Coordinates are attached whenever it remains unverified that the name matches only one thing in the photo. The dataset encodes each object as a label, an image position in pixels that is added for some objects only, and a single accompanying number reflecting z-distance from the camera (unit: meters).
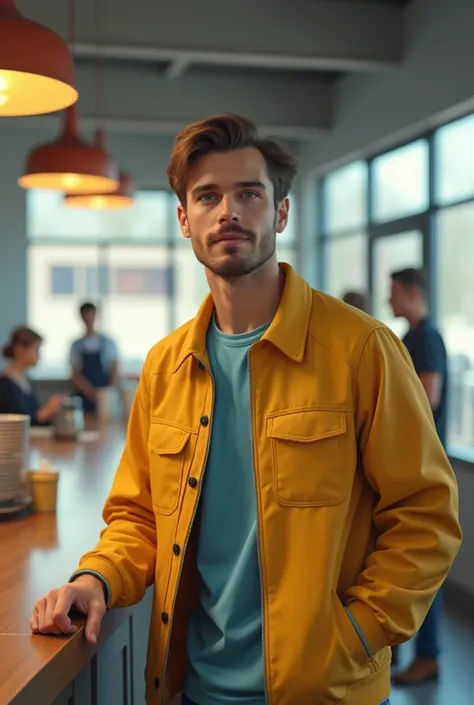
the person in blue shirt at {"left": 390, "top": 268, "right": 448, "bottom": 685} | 3.86
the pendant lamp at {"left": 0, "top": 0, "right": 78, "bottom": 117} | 2.04
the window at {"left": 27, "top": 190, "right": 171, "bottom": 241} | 9.17
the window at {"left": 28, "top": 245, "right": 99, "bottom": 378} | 9.21
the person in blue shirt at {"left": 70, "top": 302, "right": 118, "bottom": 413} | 8.18
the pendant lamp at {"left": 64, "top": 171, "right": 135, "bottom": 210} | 5.14
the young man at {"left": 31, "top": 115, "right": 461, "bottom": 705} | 1.41
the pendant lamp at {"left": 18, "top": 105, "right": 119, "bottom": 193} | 3.62
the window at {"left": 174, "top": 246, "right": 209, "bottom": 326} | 9.41
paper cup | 2.66
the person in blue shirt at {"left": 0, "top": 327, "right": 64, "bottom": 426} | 4.85
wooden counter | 1.42
